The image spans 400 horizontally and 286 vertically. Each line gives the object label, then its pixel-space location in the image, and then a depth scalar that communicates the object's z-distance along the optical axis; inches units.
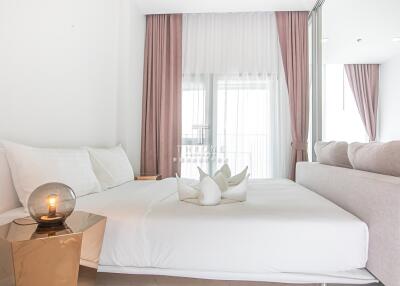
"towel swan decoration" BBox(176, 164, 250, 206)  61.6
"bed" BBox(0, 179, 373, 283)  49.7
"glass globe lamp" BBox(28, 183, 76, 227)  45.3
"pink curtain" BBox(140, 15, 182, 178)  152.7
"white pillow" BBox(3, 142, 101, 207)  60.9
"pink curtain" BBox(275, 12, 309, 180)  143.6
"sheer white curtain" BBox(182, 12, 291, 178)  148.9
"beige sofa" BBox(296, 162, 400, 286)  43.1
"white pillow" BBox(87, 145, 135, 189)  91.5
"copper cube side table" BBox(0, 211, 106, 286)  39.4
